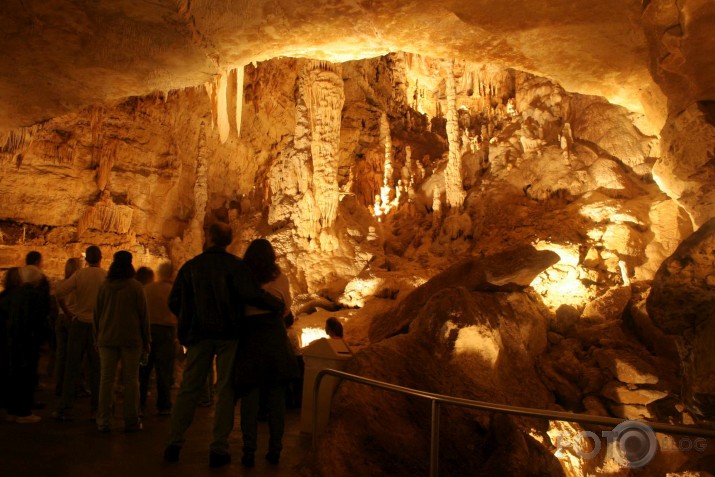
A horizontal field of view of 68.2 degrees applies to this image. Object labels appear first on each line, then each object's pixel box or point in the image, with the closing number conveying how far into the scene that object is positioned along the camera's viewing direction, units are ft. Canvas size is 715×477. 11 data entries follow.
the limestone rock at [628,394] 26.43
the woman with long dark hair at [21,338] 14.12
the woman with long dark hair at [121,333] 13.29
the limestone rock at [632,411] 26.63
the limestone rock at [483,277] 27.22
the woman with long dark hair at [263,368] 10.71
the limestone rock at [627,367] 26.58
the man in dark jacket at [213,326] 10.68
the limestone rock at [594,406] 27.27
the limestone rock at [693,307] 13.01
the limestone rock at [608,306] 34.30
